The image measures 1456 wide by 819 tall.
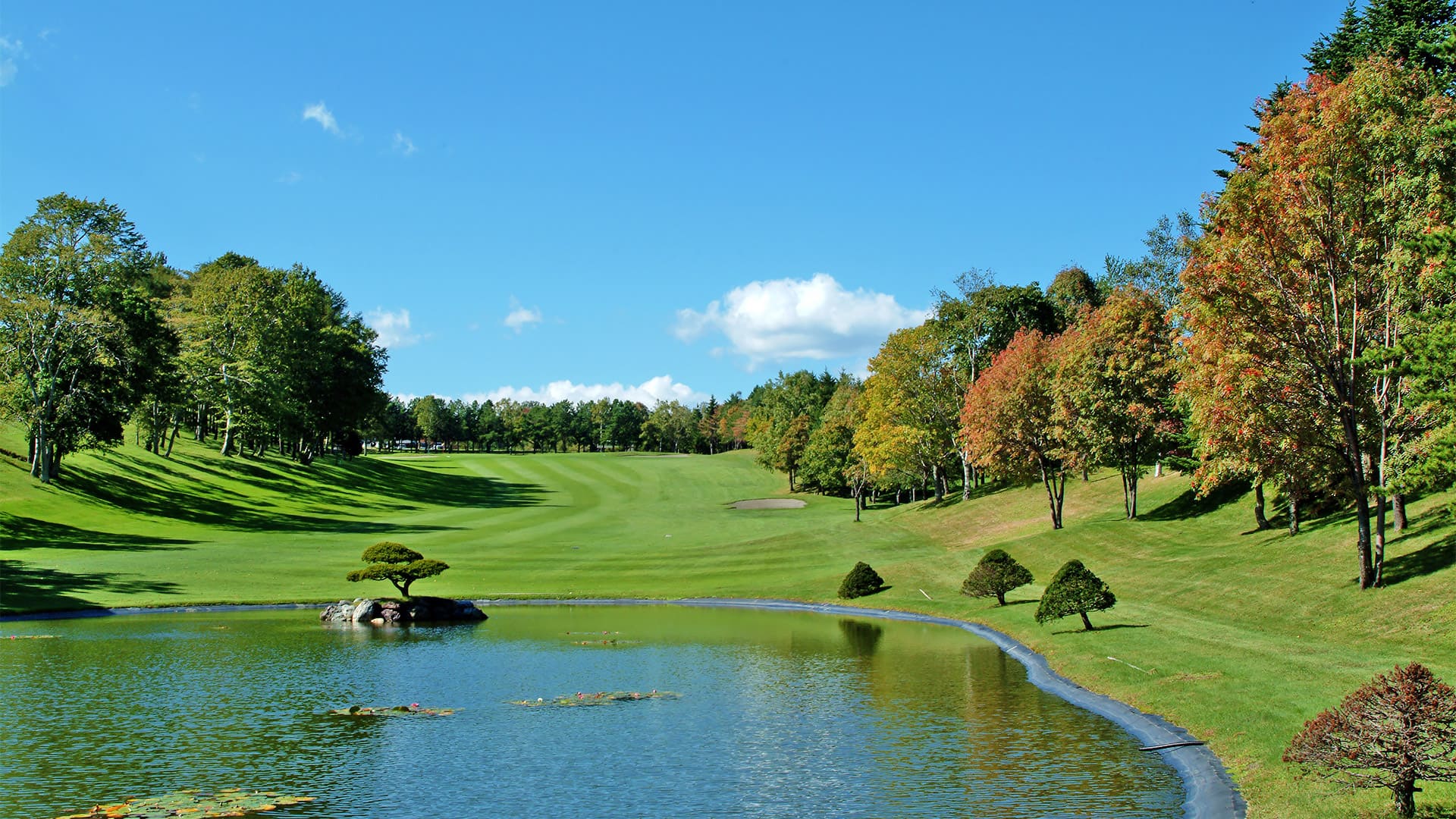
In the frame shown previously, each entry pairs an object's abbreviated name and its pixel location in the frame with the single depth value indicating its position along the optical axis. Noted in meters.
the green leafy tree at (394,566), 47.34
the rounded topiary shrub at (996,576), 43.81
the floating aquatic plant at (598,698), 27.14
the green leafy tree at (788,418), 120.56
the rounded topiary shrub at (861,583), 51.00
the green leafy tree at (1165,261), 87.94
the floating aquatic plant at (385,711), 25.91
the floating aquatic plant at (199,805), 17.17
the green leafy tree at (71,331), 67.69
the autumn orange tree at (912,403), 87.94
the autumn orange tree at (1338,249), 32.69
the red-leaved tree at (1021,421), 65.25
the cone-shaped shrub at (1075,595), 33.69
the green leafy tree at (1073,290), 112.50
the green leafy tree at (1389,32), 60.03
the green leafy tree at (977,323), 91.19
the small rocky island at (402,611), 45.59
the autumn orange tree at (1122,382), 58.31
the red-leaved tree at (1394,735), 13.62
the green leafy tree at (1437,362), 26.28
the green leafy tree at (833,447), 103.50
